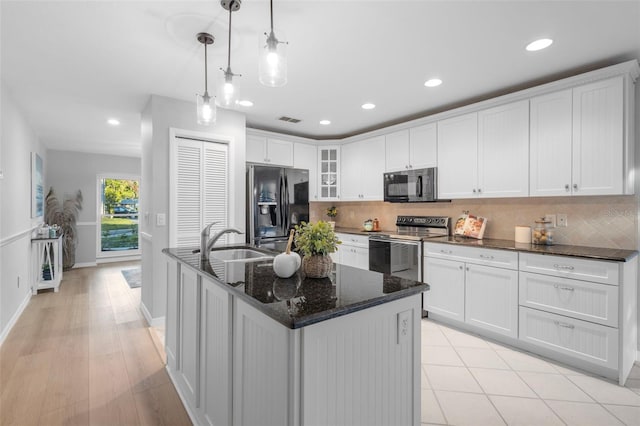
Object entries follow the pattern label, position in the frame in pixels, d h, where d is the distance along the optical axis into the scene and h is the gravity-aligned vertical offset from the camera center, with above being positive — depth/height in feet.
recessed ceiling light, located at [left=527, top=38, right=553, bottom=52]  7.44 +3.92
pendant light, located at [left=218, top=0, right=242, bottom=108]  6.09 +2.38
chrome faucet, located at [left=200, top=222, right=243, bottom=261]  6.91 -0.68
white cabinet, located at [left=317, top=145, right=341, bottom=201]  16.78 +2.09
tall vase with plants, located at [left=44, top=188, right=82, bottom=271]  20.48 -0.51
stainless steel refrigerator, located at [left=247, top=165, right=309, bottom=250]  13.30 +0.35
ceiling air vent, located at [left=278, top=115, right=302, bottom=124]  13.84 +3.98
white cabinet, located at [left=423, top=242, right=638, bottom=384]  7.63 -2.46
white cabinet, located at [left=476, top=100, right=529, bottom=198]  10.04 +1.97
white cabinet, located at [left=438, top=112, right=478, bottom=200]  11.31 +1.99
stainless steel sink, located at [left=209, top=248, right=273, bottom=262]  7.36 -1.07
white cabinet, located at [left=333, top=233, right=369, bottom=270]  13.85 -1.73
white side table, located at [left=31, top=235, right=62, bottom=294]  15.05 -2.56
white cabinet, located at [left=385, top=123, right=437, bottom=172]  12.61 +2.60
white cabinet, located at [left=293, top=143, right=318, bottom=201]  15.90 +2.52
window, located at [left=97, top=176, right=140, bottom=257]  23.72 -0.35
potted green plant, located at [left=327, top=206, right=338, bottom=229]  17.87 -0.03
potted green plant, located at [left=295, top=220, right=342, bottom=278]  5.05 -0.55
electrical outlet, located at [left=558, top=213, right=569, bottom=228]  9.96 -0.25
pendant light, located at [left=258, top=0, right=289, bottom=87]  5.04 +2.34
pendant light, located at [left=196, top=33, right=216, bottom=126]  7.20 +2.33
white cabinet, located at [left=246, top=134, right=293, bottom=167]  14.32 +2.78
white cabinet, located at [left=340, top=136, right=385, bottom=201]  14.76 +2.01
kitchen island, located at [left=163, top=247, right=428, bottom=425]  3.60 -1.76
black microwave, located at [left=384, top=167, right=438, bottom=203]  12.55 +1.04
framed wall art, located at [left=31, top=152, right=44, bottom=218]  15.12 +1.21
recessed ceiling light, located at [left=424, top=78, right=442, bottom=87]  9.84 +3.98
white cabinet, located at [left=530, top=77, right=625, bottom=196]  8.28 +1.94
